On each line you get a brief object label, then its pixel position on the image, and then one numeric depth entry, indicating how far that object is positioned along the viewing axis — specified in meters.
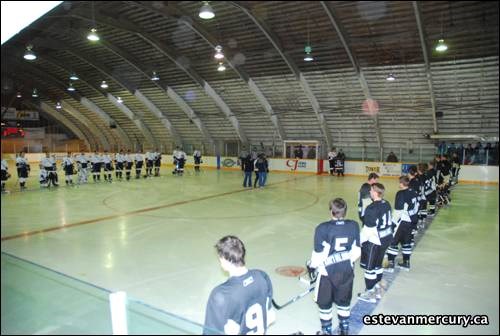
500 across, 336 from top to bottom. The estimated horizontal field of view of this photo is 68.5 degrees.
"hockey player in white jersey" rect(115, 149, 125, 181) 19.69
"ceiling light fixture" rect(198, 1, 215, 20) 11.16
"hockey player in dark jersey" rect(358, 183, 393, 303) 4.67
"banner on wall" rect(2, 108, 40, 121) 35.56
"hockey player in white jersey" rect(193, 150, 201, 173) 24.53
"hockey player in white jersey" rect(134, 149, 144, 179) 20.51
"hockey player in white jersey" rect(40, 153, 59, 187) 16.34
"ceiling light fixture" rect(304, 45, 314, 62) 16.40
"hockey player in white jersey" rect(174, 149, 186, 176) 22.20
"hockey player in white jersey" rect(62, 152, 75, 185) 17.14
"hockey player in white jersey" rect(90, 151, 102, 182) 18.72
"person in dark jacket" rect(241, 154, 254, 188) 16.33
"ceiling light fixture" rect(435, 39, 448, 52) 13.41
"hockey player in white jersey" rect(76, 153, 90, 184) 17.89
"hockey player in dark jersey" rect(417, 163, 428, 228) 7.86
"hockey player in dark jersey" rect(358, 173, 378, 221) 6.32
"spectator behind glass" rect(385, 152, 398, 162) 21.85
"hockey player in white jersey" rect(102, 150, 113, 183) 19.02
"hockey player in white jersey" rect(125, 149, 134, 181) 19.73
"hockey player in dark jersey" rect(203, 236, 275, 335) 2.32
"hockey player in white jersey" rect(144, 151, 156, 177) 21.27
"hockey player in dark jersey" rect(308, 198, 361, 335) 3.73
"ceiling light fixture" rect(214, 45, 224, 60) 16.31
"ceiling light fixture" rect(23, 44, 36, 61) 15.30
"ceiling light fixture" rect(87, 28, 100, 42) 13.45
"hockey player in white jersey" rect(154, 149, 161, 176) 21.80
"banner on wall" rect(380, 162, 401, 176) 21.30
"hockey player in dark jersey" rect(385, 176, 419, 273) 5.80
